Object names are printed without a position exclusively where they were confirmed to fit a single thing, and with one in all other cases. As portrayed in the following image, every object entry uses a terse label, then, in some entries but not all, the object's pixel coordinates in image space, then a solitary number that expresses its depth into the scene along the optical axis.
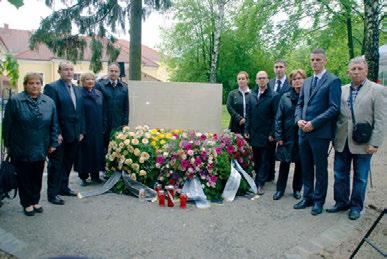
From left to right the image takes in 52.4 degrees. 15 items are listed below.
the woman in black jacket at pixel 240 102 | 6.66
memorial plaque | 6.78
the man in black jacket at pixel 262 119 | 6.11
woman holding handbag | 5.56
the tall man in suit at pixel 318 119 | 4.83
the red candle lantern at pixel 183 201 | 5.25
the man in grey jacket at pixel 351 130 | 4.68
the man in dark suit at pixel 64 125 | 5.34
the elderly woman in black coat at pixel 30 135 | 4.57
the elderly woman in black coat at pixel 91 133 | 6.20
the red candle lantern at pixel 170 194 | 5.30
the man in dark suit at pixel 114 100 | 6.52
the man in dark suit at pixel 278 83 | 6.30
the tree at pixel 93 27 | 12.91
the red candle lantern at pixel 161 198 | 5.34
